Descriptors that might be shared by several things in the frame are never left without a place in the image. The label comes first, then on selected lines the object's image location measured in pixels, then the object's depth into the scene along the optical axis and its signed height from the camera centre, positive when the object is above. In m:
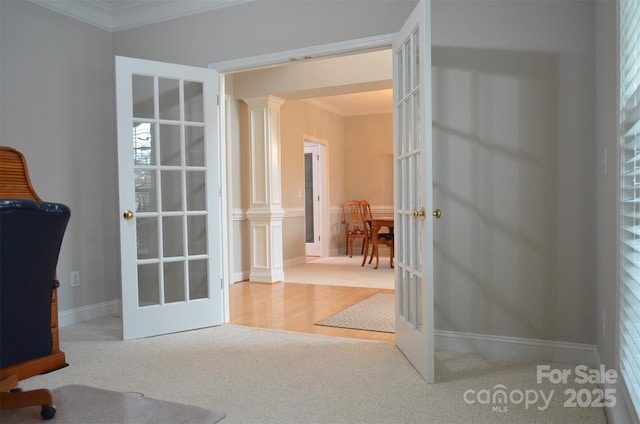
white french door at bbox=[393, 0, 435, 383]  2.52 +0.03
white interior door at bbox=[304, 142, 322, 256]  8.92 -0.07
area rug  3.70 -0.99
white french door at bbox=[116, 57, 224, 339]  3.46 +0.03
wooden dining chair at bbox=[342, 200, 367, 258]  8.96 -0.38
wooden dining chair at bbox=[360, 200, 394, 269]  7.14 -0.64
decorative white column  6.09 +0.06
